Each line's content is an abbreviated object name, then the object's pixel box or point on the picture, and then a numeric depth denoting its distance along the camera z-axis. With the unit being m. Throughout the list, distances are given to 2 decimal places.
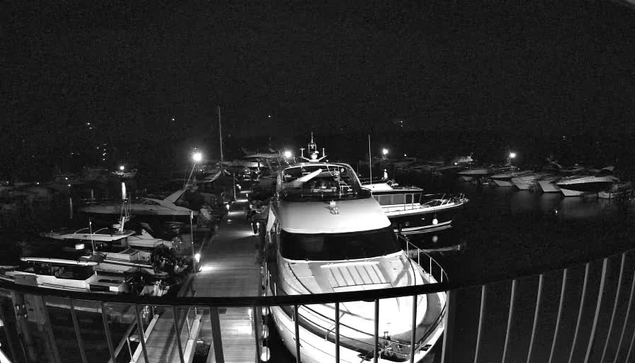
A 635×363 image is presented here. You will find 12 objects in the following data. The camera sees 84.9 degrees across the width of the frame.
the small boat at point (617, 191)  31.33
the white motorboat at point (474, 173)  47.56
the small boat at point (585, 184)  33.62
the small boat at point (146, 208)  21.94
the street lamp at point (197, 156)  20.17
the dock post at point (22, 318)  2.19
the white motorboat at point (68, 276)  11.40
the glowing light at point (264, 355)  6.69
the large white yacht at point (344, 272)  5.37
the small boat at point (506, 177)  41.63
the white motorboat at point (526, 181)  38.94
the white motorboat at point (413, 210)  17.85
